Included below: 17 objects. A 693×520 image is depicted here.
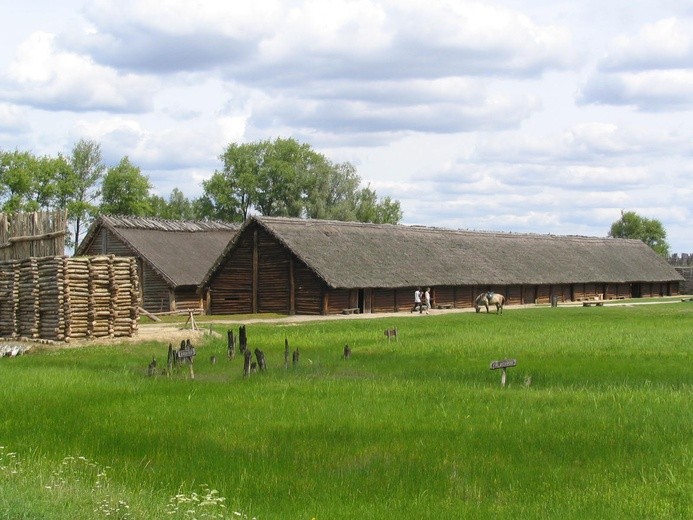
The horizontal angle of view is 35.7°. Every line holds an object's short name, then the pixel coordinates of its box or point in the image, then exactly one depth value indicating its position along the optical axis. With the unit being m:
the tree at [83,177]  88.31
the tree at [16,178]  79.56
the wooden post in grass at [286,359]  24.39
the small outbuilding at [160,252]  59.09
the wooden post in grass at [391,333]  32.22
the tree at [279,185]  106.69
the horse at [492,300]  51.09
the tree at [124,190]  92.94
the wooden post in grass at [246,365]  22.47
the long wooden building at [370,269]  53.47
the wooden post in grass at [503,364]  18.83
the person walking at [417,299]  53.88
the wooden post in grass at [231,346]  27.12
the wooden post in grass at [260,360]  23.30
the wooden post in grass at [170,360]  24.23
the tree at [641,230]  124.06
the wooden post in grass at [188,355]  23.00
